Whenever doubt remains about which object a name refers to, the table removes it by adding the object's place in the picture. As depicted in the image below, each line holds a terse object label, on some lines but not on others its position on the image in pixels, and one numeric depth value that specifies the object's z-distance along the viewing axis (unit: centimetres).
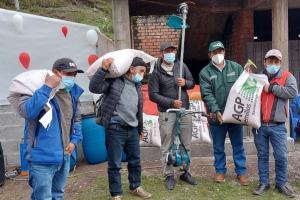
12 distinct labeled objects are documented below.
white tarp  601
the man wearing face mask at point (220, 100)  455
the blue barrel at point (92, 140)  589
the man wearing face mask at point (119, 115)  404
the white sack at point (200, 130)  569
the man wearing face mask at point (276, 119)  425
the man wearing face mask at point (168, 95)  450
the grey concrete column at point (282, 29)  590
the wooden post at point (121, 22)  586
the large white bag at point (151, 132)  552
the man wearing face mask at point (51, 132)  300
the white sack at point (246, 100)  433
